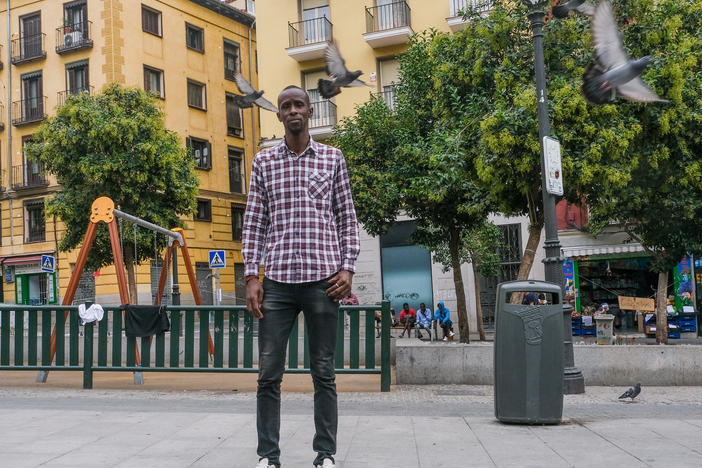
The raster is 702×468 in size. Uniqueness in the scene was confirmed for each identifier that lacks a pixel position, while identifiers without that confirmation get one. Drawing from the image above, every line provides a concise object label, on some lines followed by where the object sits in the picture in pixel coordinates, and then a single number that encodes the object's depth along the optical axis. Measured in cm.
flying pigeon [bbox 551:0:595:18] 934
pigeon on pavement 764
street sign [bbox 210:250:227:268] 2106
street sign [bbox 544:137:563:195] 881
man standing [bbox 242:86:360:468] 377
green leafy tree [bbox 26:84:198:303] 2234
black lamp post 858
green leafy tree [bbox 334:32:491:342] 1277
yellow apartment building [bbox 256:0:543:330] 2575
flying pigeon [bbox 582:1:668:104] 755
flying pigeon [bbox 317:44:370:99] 977
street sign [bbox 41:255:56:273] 2319
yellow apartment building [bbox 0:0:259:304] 2925
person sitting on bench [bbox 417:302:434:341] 2122
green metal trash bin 576
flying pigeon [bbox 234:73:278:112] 1222
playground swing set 1046
